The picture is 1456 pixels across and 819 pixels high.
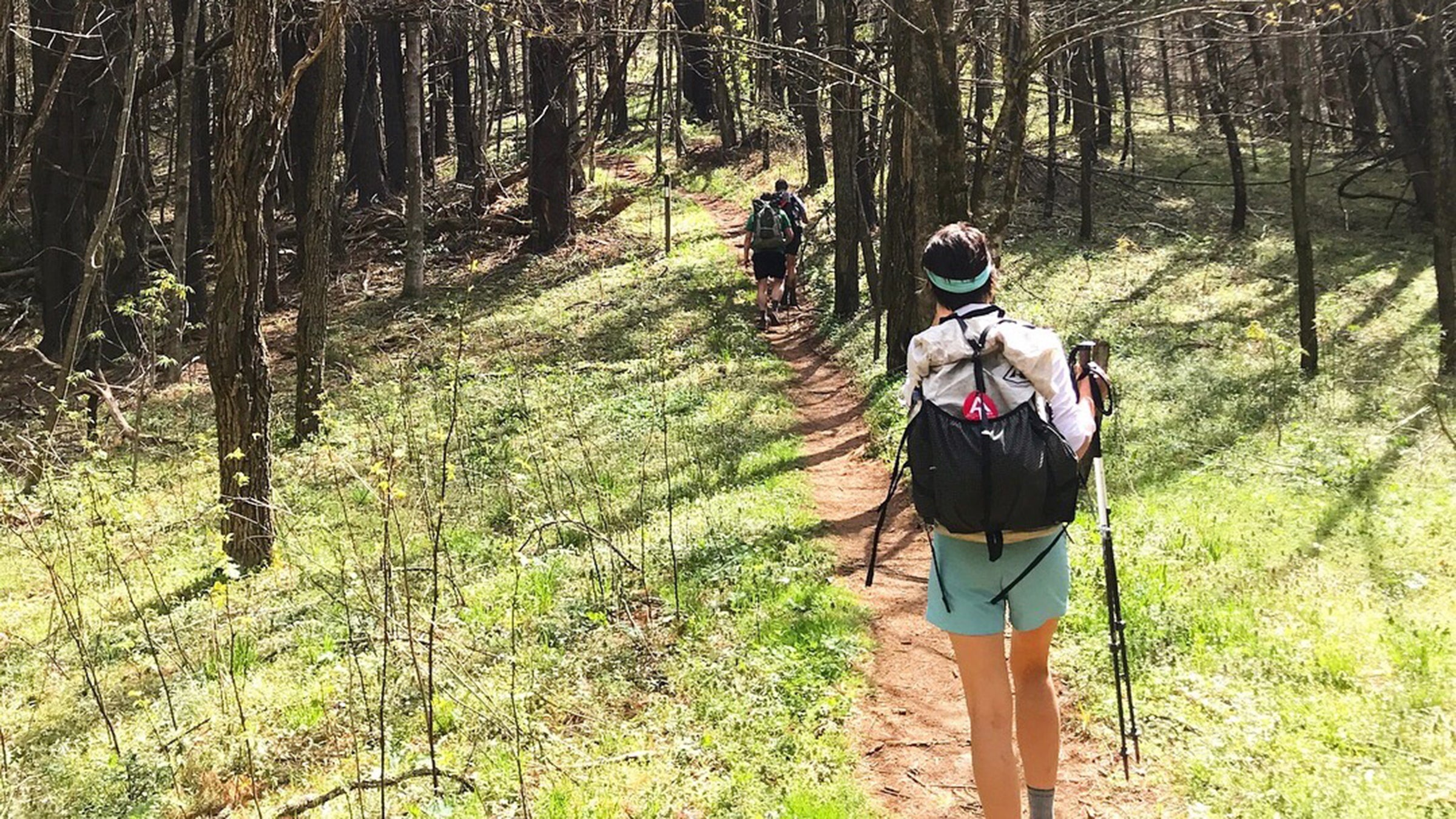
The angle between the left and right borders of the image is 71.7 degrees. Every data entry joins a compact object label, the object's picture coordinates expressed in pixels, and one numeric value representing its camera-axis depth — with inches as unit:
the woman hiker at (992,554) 121.0
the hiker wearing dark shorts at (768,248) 578.6
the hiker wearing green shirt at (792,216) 592.7
